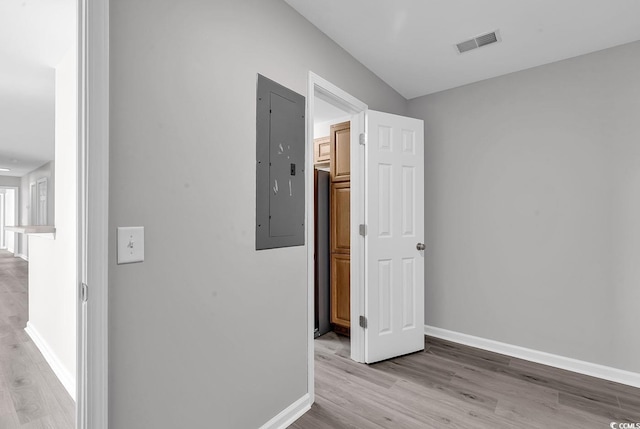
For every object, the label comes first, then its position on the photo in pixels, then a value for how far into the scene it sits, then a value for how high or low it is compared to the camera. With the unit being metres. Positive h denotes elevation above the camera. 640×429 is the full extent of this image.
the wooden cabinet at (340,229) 3.26 -0.15
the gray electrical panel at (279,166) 1.74 +0.29
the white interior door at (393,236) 2.69 -0.19
